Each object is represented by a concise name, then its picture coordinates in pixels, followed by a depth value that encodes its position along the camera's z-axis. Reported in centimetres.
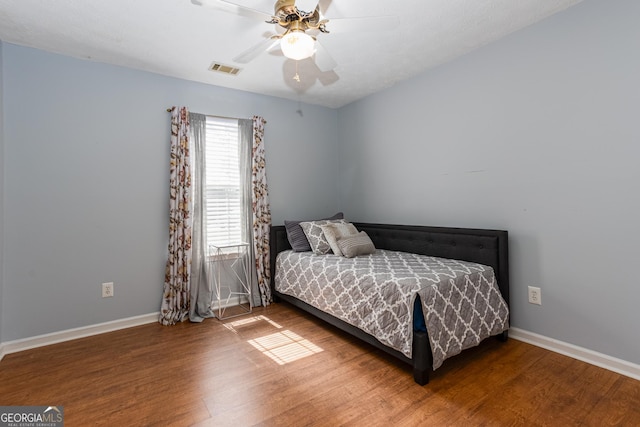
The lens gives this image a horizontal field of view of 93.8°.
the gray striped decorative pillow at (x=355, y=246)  286
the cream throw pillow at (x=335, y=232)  298
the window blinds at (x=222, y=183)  321
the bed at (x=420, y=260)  182
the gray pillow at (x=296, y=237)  328
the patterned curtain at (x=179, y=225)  292
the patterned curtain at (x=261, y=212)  340
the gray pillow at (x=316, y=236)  313
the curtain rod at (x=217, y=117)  297
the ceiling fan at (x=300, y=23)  167
